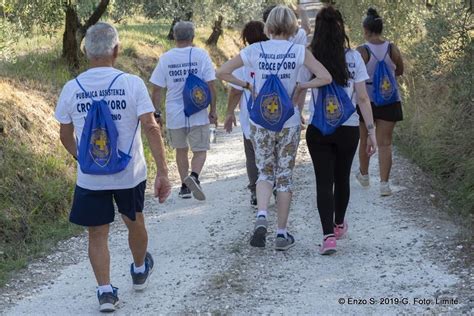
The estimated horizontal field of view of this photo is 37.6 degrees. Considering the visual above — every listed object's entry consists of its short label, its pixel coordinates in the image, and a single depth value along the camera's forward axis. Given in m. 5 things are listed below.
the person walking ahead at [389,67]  7.00
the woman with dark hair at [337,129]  5.53
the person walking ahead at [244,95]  6.82
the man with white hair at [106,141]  4.43
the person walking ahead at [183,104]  7.42
